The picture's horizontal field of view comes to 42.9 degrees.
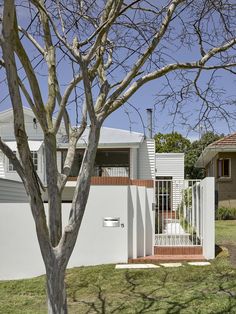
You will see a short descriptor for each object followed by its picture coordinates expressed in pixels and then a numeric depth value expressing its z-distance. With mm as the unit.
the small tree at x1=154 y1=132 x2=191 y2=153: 29581
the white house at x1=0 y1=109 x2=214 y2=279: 6987
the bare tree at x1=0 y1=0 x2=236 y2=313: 2816
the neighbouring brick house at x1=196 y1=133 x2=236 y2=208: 16301
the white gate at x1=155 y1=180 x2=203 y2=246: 7840
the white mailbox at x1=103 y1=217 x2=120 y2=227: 7272
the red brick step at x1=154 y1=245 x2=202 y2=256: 7501
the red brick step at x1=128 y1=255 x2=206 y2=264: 7052
